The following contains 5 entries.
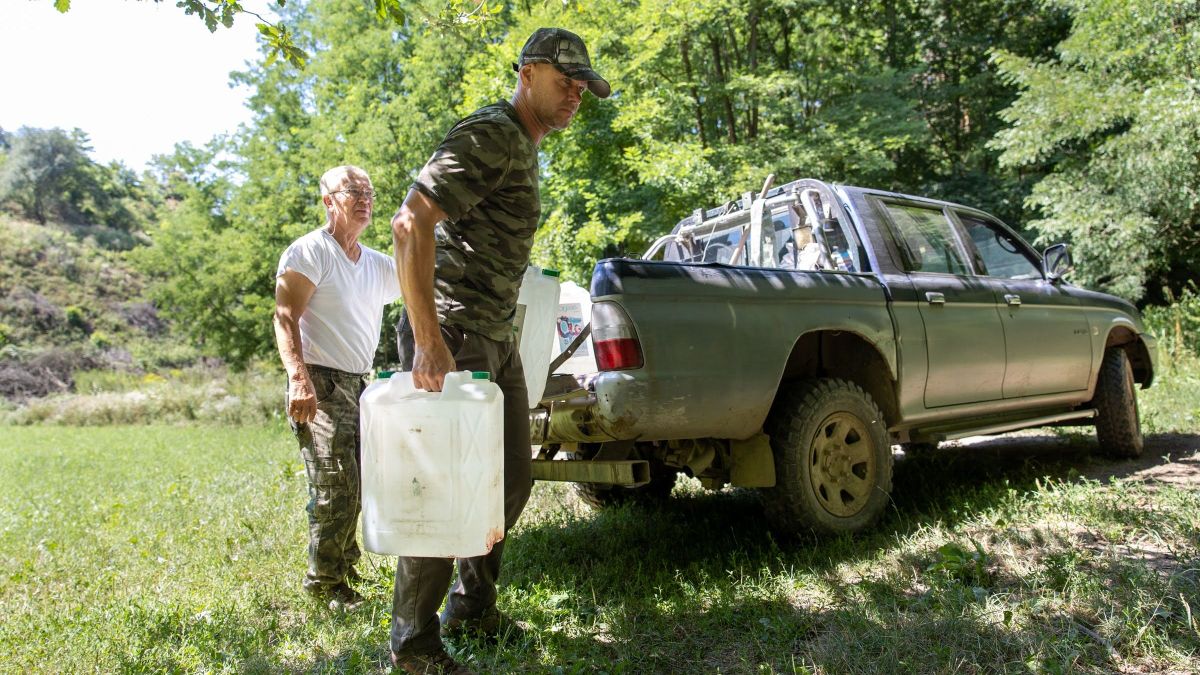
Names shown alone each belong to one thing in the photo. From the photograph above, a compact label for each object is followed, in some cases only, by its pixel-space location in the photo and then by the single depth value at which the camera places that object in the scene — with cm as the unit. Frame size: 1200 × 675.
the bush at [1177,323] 1221
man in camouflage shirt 227
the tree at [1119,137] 1262
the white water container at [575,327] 416
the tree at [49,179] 5269
